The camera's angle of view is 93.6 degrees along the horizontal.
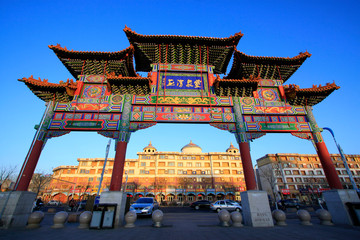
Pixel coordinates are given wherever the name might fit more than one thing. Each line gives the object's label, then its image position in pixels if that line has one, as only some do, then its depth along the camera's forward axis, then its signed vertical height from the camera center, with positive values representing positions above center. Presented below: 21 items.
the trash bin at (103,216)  7.66 -0.84
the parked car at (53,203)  42.73 -1.62
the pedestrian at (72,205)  21.85 -1.05
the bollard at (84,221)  8.01 -1.08
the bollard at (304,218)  8.59 -1.01
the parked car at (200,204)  25.05 -1.07
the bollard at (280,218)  8.50 -1.00
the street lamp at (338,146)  12.20 +3.43
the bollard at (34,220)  7.91 -1.03
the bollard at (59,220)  8.15 -1.05
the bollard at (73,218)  10.33 -1.23
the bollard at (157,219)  8.34 -1.03
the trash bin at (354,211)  8.22 -0.68
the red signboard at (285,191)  46.69 +1.28
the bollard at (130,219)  8.11 -1.01
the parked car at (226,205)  19.27 -0.96
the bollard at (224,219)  8.40 -1.04
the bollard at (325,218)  8.55 -1.01
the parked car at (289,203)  22.31 -0.90
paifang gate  10.33 +6.25
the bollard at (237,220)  8.21 -1.06
